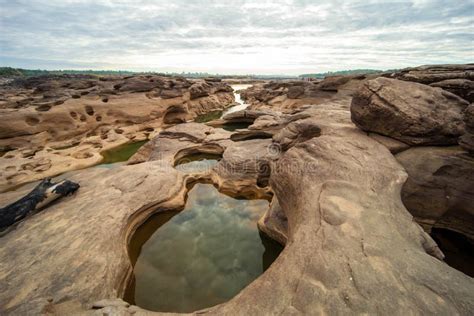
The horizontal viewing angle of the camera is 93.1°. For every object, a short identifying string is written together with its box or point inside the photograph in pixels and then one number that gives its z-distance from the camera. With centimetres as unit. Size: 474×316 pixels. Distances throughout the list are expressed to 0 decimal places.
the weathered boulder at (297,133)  710
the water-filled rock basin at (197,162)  970
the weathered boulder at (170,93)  2016
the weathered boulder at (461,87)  572
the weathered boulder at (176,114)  2014
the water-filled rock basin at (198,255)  421
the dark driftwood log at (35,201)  524
